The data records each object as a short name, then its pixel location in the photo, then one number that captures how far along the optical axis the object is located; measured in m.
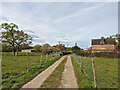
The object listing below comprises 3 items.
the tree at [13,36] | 29.53
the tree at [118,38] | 33.87
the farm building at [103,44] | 39.62
